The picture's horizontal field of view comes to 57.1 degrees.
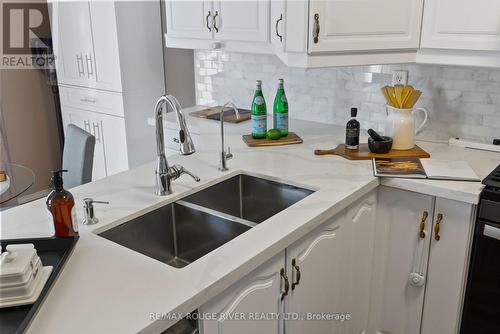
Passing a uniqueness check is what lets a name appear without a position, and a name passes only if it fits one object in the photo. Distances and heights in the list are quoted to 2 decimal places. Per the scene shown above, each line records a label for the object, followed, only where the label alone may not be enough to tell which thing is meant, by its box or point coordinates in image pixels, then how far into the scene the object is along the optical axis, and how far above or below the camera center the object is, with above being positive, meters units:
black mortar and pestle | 1.98 -0.42
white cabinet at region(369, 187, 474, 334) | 1.71 -0.84
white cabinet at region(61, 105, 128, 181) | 3.05 -0.62
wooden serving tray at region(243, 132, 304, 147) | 2.17 -0.46
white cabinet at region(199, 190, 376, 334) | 1.26 -0.74
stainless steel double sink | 1.50 -0.60
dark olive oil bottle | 2.01 -0.39
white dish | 1.00 -0.54
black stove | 1.59 -0.78
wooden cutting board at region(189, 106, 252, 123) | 2.62 -0.41
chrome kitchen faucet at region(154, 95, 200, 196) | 1.42 -0.33
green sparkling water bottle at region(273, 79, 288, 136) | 2.23 -0.33
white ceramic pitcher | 1.99 -0.36
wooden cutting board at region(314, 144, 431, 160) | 1.97 -0.47
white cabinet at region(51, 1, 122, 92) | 2.84 -0.01
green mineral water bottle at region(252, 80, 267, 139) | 2.18 -0.34
